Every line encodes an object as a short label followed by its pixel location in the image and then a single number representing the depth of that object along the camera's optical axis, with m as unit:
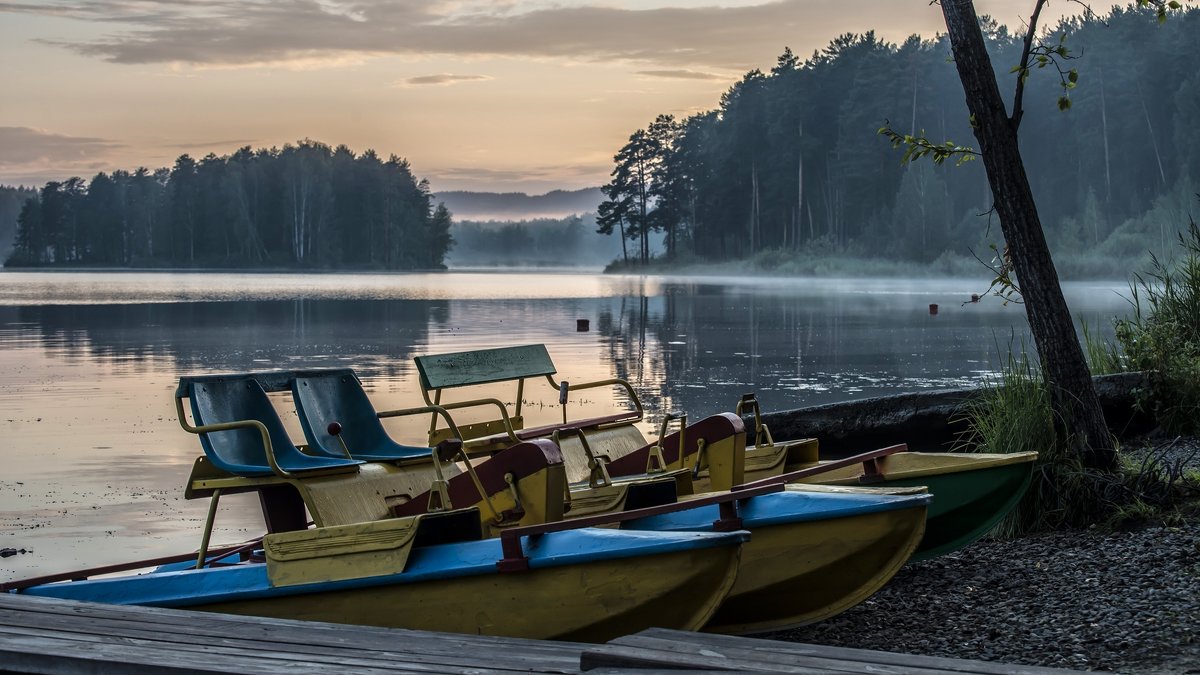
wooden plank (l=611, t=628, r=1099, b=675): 5.01
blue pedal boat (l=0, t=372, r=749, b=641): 6.23
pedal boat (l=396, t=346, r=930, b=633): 6.96
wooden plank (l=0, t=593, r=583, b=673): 5.50
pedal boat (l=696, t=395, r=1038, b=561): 8.29
